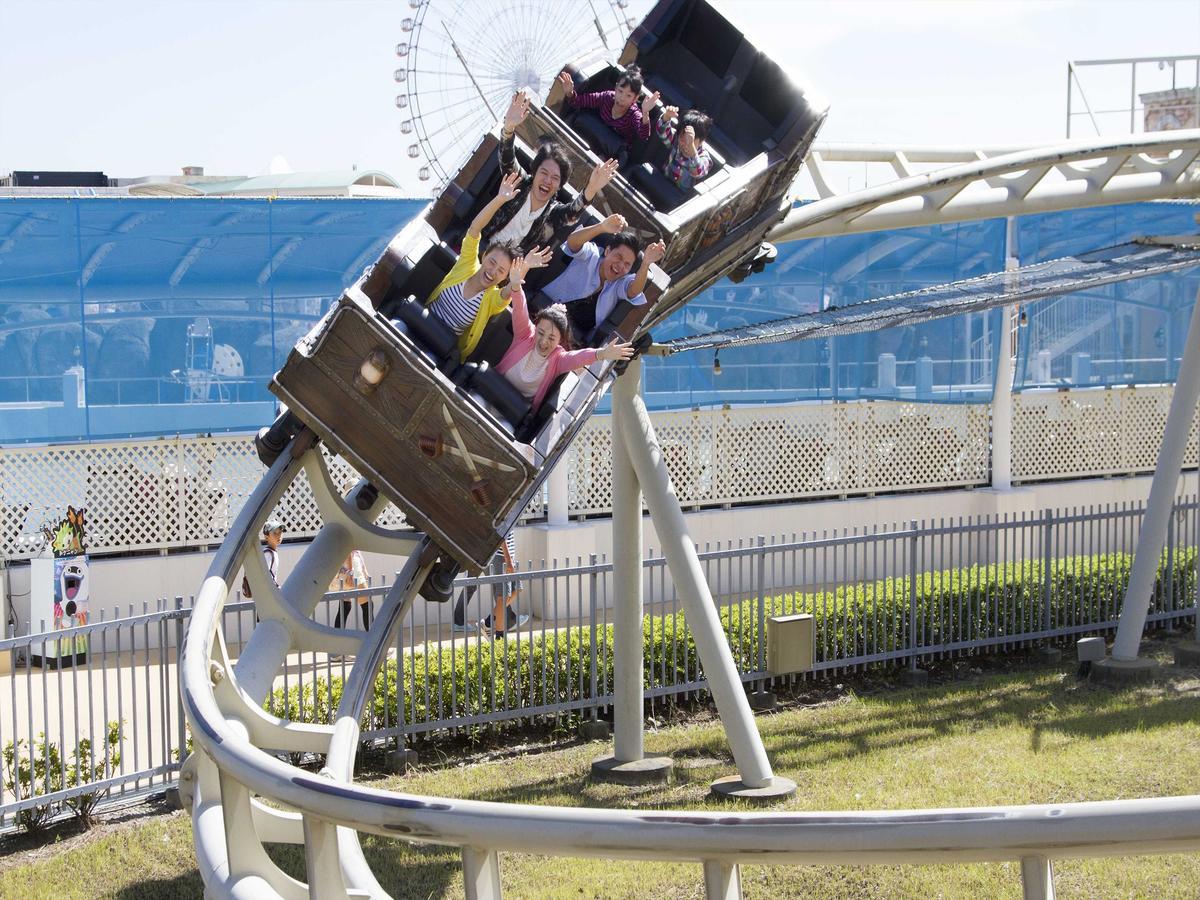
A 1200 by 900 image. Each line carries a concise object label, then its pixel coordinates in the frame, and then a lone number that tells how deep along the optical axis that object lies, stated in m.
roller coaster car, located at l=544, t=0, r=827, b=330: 7.21
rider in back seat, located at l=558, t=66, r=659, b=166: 8.41
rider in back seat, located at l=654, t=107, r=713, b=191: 8.05
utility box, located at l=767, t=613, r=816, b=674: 10.45
